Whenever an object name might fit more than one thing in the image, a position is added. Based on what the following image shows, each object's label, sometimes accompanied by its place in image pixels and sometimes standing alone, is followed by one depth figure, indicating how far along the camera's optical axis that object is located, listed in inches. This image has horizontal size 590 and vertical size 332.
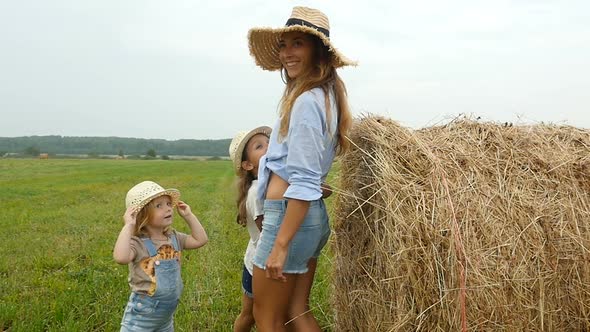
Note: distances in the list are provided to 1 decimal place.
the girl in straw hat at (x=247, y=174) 155.2
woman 112.5
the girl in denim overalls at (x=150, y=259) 141.2
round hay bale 115.1
